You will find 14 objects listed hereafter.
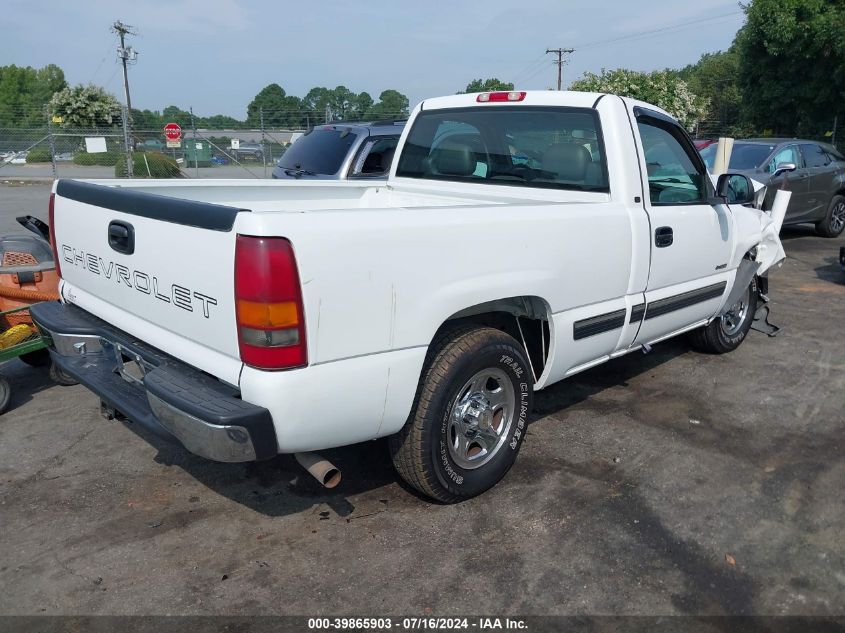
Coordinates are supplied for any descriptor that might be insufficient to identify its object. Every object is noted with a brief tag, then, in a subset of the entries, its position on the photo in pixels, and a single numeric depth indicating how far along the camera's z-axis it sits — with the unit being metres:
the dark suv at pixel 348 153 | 8.48
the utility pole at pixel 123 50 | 43.06
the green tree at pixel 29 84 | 88.16
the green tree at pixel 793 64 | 20.44
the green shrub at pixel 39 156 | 37.97
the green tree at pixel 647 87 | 29.12
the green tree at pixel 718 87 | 60.62
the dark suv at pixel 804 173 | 10.73
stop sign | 22.27
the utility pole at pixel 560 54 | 52.78
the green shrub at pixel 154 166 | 20.11
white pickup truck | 2.54
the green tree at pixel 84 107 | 46.19
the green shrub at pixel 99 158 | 30.06
